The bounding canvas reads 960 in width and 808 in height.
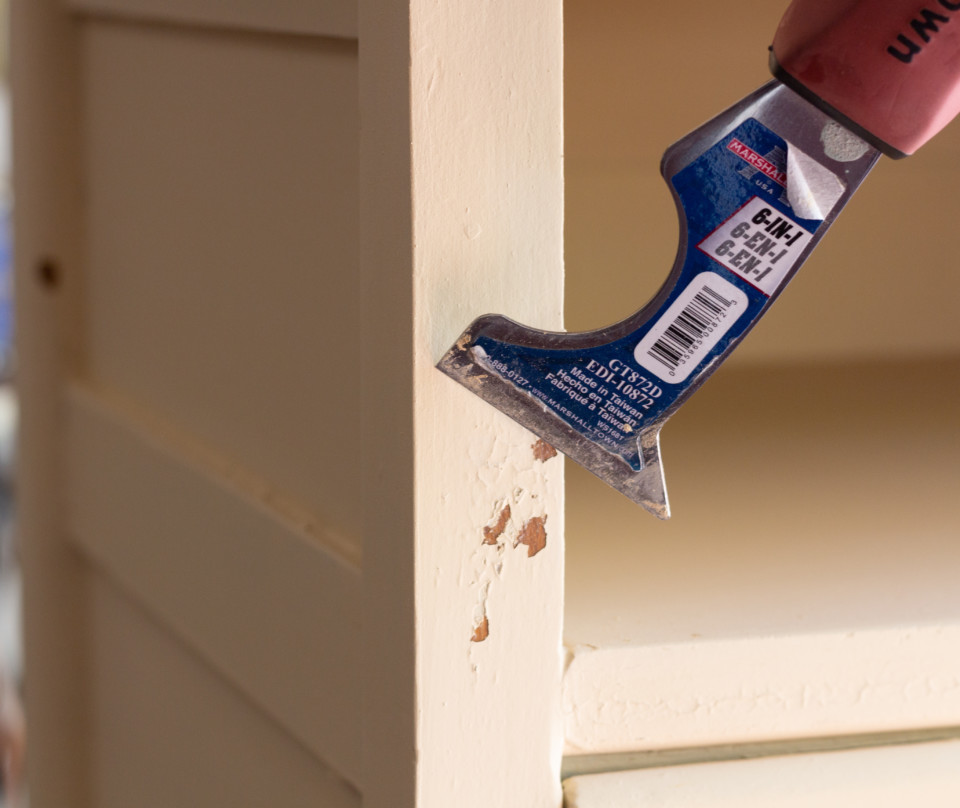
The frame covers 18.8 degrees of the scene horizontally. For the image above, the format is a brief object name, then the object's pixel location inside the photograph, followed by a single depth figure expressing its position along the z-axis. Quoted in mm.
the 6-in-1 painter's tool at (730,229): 632
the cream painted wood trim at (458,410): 653
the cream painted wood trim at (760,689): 684
